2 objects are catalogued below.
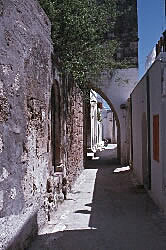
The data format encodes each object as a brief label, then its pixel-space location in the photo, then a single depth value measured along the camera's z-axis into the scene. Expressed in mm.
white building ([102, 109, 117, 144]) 32525
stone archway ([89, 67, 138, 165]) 13664
